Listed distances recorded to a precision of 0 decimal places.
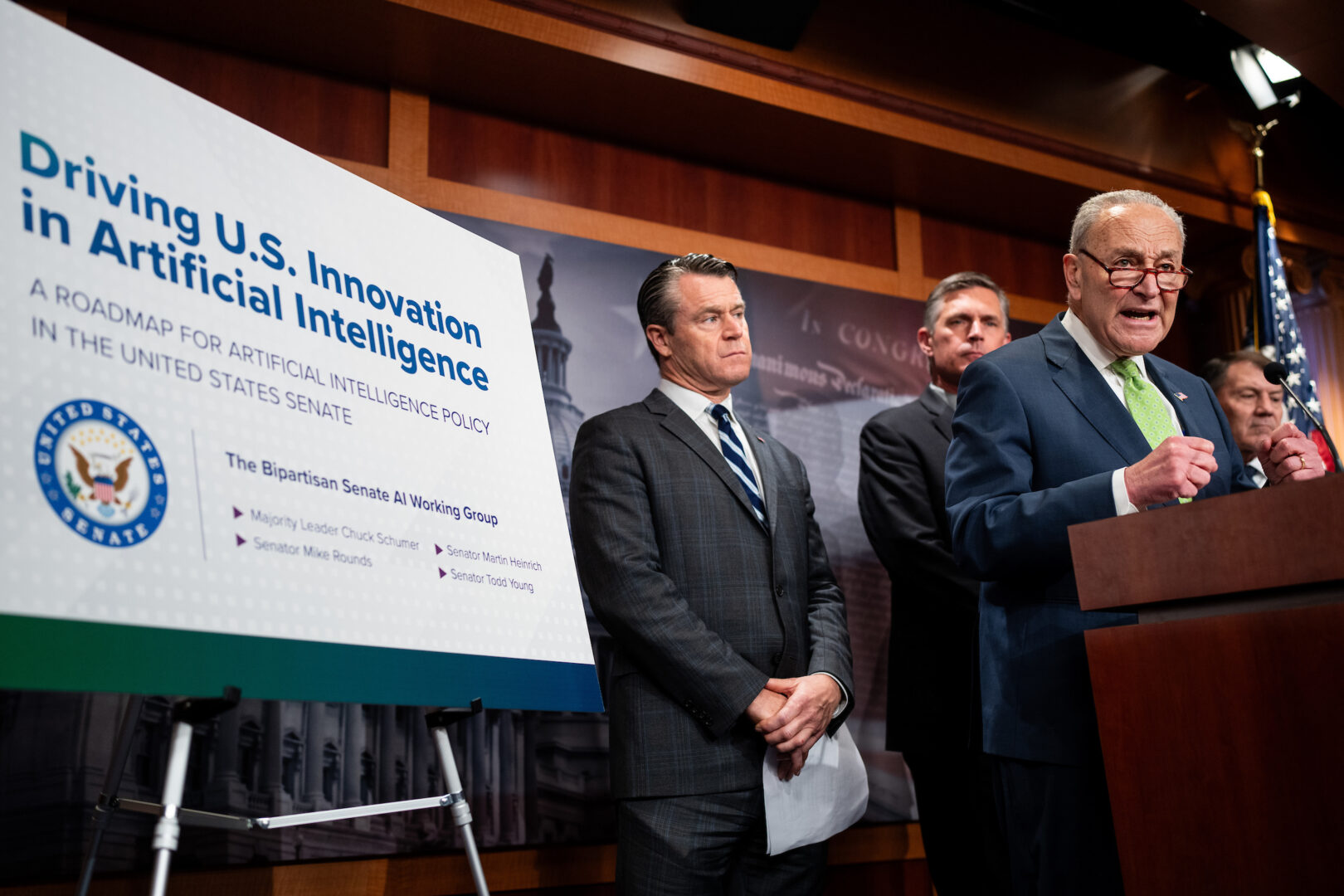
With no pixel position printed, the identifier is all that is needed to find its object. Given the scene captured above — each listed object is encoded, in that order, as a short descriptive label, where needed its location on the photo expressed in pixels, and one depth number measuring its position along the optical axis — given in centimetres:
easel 125
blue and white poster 117
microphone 175
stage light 429
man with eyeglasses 153
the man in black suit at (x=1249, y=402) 340
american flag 408
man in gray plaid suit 197
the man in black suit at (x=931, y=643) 242
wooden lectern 115
